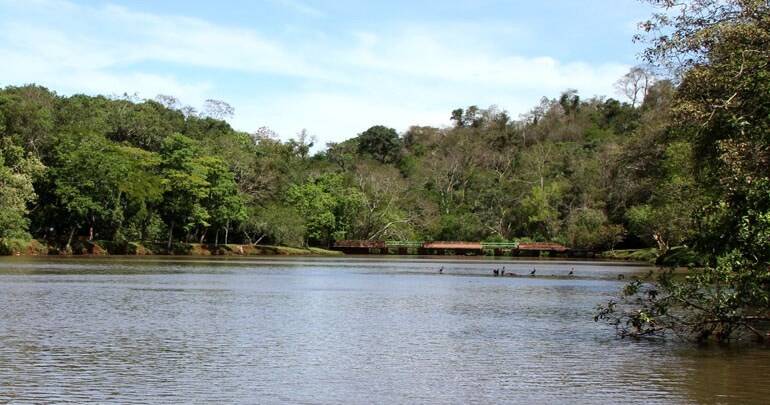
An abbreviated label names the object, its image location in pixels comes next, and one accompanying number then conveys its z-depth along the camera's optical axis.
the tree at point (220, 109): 115.47
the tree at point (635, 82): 132.25
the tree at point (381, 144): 132.25
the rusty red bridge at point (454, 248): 101.56
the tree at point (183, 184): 81.62
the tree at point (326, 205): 99.25
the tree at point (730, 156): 19.77
